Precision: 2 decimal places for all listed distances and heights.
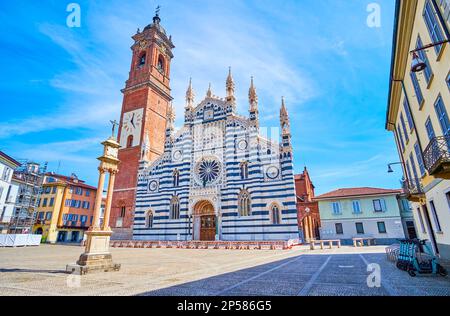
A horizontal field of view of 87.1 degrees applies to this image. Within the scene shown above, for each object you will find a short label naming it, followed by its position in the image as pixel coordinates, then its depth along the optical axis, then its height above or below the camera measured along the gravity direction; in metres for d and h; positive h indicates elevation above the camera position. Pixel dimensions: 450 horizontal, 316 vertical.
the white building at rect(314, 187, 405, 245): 27.25 +2.05
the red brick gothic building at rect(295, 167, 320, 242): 30.91 +1.93
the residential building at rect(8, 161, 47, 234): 33.22 +5.97
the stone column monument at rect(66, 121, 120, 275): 9.42 +0.05
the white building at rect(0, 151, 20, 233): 30.08 +5.98
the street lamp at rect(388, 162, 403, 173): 15.56 +3.98
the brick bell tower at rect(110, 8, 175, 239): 33.84 +18.57
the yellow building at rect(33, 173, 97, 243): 41.72 +4.48
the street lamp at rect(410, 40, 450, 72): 5.73 +3.88
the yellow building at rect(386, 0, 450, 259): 8.27 +5.37
